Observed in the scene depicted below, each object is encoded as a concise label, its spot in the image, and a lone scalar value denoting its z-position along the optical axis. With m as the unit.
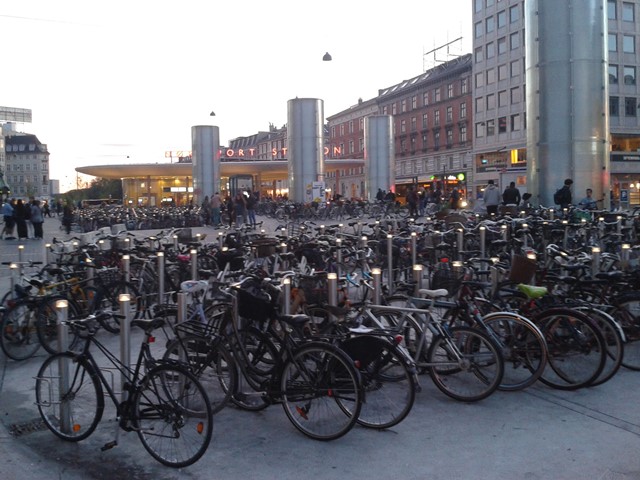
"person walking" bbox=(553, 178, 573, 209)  15.86
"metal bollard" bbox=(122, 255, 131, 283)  8.45
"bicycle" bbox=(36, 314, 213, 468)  4.20
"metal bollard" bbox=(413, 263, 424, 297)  6.39
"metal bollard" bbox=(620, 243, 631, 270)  7.75
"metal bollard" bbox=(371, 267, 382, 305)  6.22
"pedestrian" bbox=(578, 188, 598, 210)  15.53
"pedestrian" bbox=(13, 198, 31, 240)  23.78
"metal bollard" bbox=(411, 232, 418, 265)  10.62
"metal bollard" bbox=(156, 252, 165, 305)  8.60
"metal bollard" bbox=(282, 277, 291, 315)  5.89
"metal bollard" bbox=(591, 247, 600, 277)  7.55
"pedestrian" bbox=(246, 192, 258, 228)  26.67
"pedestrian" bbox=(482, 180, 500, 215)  17.11
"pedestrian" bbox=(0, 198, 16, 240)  24.92
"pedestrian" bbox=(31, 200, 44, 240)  23.98
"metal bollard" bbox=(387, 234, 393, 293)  9.91
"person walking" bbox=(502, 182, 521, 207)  18.31
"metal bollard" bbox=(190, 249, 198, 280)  9.00
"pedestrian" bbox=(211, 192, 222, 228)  26.77
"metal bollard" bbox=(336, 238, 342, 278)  9.31
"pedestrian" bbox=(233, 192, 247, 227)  26.05
